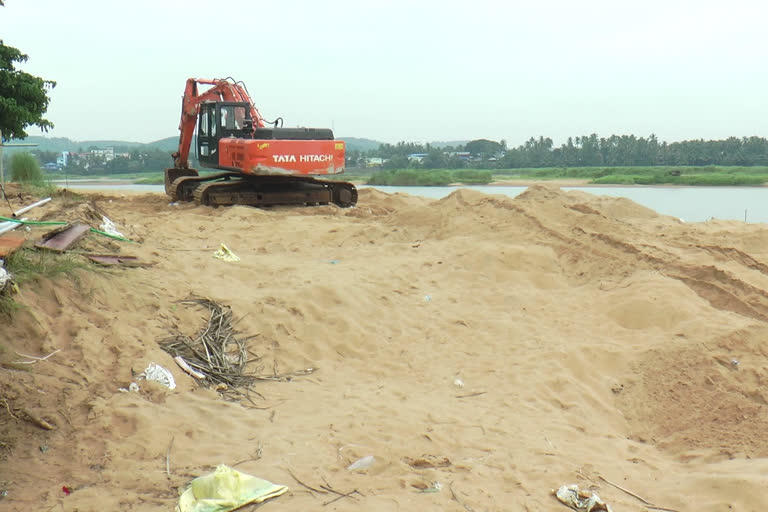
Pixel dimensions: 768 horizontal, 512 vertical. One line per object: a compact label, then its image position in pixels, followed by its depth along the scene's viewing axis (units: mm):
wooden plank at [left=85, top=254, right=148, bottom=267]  5838
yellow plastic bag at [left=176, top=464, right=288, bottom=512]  3047
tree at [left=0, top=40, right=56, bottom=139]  7664
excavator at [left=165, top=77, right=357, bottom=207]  13133
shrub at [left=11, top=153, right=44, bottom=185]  14539
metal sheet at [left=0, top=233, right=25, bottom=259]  4523
